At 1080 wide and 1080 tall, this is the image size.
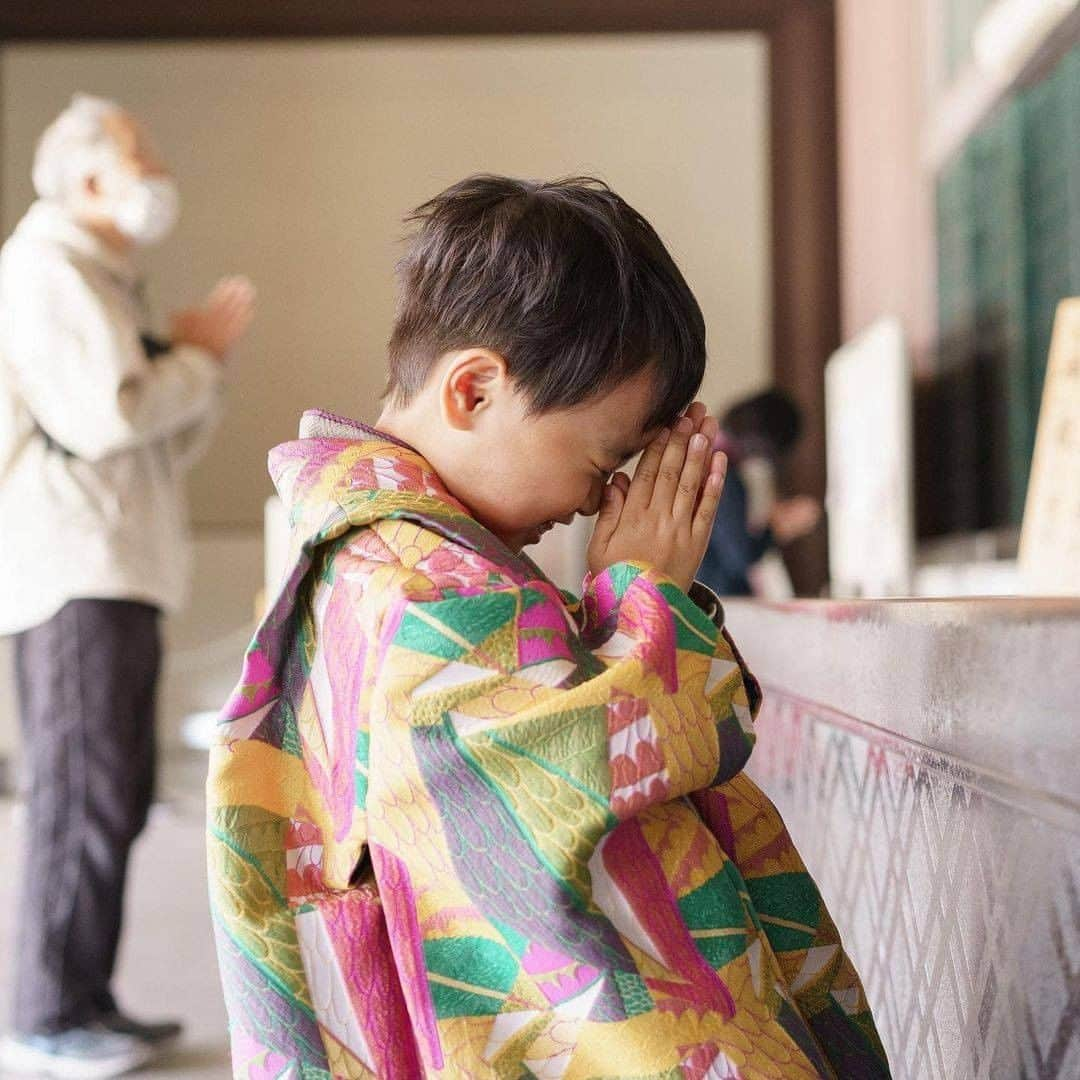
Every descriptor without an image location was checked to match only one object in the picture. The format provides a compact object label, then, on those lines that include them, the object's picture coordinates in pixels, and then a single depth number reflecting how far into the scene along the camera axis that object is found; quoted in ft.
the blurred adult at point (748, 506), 12.79
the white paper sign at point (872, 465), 15.44
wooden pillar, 19.72
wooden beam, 19.75
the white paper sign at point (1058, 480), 9.89
